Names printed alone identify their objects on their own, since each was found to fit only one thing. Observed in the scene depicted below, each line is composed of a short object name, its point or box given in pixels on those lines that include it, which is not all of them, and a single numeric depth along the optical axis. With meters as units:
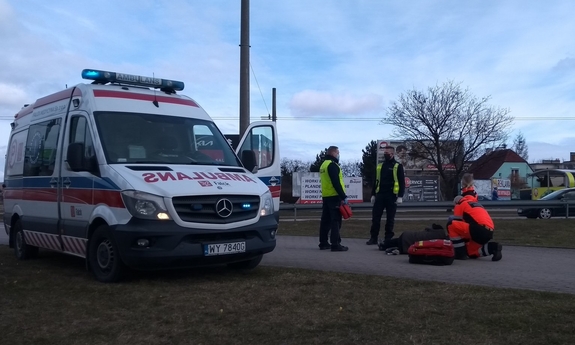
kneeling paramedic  10.17
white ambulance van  7.86
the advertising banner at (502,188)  49.59
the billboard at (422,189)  41.78
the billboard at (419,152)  44.05
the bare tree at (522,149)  106.31
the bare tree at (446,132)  43.75
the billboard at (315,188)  35.03
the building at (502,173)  46.22
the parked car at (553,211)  28.73
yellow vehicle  48.17
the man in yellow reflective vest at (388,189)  12.70
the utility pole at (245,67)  20.02
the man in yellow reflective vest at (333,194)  11.84
